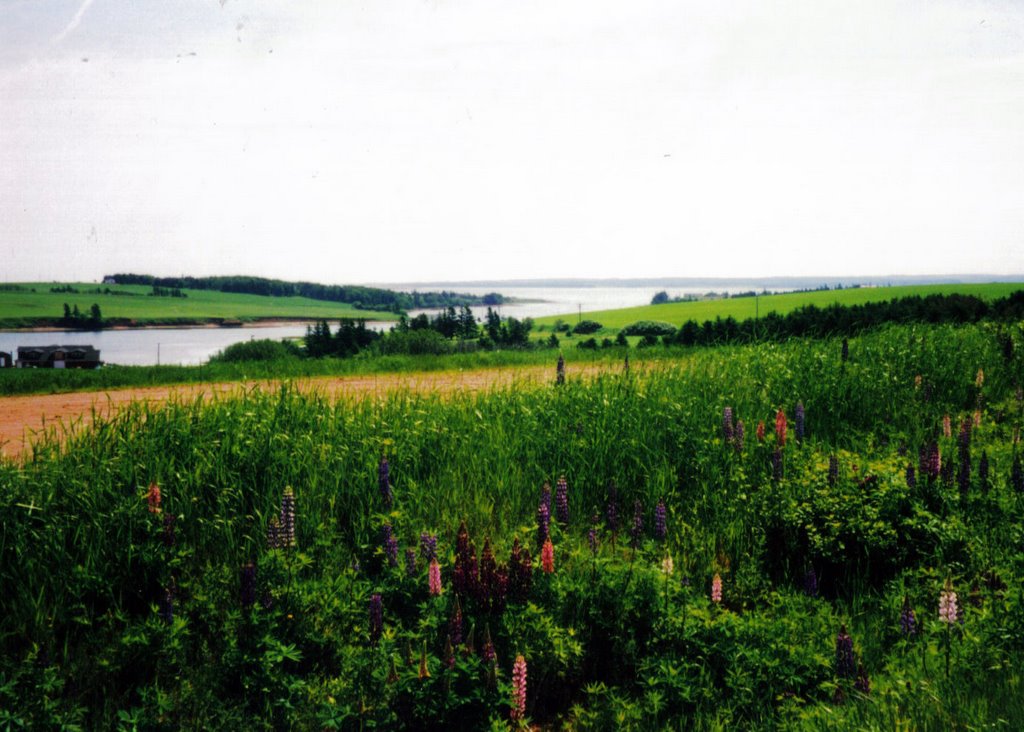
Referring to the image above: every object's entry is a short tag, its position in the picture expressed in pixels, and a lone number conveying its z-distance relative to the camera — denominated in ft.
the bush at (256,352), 61.31
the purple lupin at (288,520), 15.33
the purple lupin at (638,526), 16.53
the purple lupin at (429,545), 14.37
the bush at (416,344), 64.34
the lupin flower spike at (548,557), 14.01
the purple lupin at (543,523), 15.30
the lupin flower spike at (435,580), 12.92
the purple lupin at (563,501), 17.04
